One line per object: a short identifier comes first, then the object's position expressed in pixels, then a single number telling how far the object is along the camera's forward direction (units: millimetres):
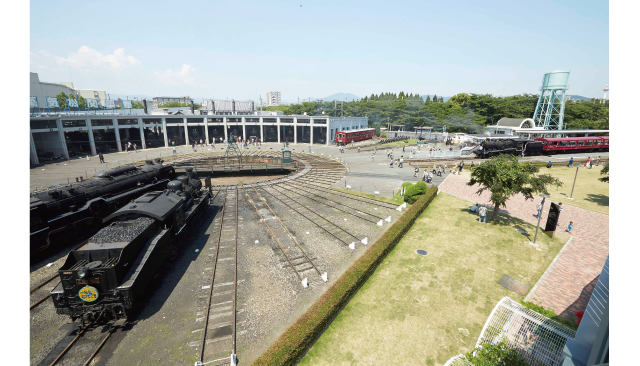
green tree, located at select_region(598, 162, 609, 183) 23898
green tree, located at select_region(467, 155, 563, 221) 18594
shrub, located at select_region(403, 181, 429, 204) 24828
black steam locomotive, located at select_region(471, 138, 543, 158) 45119
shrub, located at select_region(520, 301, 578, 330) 10596
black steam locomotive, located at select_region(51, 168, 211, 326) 9859
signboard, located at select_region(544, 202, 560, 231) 17984
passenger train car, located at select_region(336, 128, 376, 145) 60156
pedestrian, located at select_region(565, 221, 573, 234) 19234
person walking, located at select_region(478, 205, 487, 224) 20734
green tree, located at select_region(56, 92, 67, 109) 76962
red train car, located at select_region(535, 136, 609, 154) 47875
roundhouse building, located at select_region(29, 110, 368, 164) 43344
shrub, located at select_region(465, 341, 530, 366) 7737
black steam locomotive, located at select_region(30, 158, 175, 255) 15102
